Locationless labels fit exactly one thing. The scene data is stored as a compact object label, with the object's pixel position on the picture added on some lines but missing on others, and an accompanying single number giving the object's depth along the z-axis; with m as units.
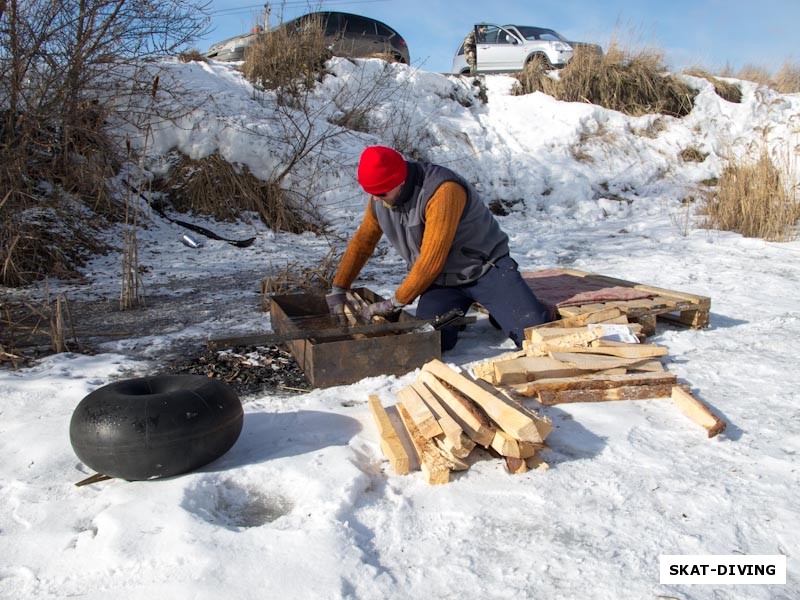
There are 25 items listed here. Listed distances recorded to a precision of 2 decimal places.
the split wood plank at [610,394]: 3.21
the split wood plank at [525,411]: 2.60
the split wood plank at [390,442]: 2.57
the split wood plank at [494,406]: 2.51
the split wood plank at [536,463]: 2.59
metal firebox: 3.52
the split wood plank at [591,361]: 3.43
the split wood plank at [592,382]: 3.25
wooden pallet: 4.28
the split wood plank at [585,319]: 4.11
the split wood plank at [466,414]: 2.62
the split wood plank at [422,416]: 2.65
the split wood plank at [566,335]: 3.74
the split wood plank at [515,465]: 2.55
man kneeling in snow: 3.81
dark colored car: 12.04
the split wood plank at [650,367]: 3.50
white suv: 15.09
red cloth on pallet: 4.48
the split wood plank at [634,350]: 3.61
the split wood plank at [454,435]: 2.56
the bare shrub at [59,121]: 6.30
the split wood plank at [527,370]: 3.35
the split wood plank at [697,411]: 2.84
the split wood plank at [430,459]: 2.48
